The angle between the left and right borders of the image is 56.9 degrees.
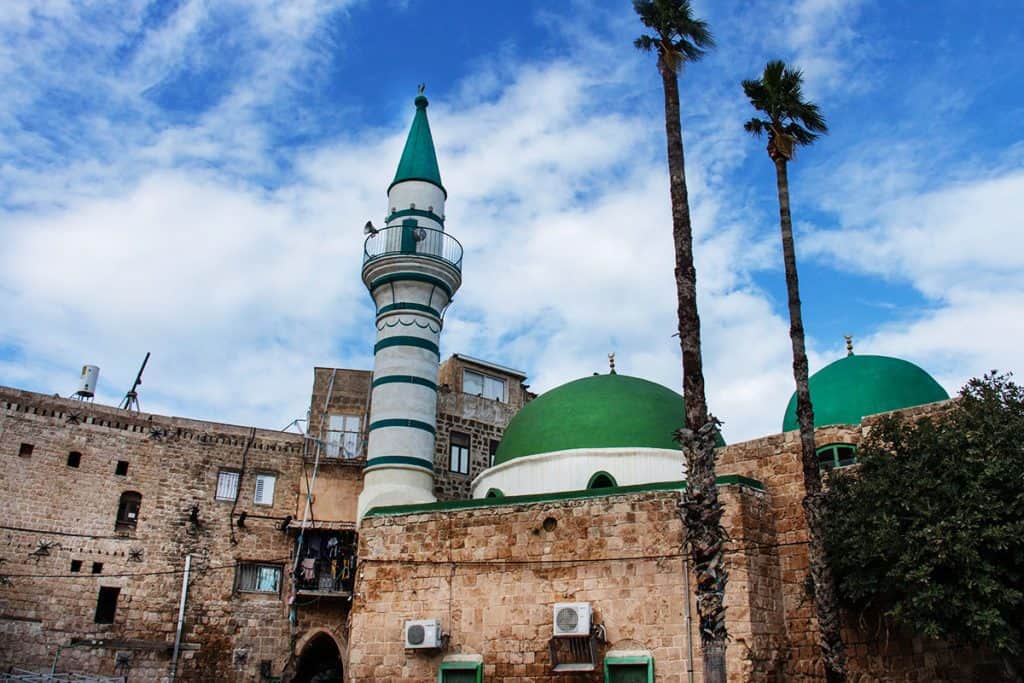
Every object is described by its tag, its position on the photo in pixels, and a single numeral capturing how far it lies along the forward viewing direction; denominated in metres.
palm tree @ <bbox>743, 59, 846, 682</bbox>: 12.23
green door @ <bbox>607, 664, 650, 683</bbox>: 13.05
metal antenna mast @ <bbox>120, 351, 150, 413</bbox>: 22.28
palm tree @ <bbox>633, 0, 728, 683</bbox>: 9.41
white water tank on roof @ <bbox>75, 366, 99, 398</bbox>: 21.70
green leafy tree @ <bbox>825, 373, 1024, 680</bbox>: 11.16
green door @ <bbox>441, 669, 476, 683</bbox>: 14.12
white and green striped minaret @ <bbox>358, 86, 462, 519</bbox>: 20.14
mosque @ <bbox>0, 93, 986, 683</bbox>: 13.37
